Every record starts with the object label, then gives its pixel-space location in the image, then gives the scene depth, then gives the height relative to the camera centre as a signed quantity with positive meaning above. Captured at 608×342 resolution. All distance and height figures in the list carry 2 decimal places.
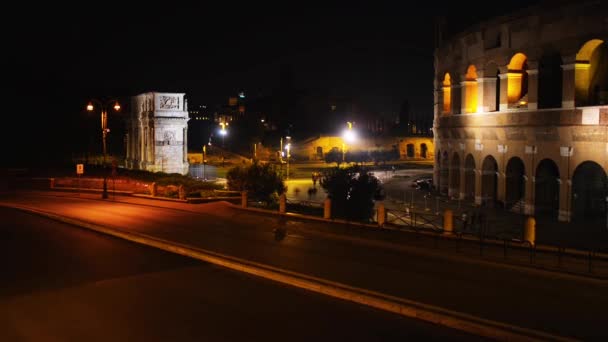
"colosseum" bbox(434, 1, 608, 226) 31.97 +2.50
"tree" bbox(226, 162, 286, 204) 41.22 -1.88
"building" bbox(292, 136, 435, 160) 103.62 +1.50
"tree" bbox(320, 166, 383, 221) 36.62 -2.39
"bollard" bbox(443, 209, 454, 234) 22.45 -2.39
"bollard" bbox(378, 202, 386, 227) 24.61 -2.40
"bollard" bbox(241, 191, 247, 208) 32.41 -2.37
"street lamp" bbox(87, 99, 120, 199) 37.50 +1.90
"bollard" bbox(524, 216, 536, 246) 20.23 -2.42
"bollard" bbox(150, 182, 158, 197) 39.53 -2.30
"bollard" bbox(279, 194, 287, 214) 29.42 -2.37
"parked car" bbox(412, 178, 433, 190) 54.04 -2.68
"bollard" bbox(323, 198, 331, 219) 26.94 -2.46
